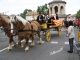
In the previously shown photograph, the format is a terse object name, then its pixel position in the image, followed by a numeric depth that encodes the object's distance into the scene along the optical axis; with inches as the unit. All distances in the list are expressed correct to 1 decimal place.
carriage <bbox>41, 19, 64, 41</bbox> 555.8
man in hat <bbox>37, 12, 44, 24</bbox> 548.0
